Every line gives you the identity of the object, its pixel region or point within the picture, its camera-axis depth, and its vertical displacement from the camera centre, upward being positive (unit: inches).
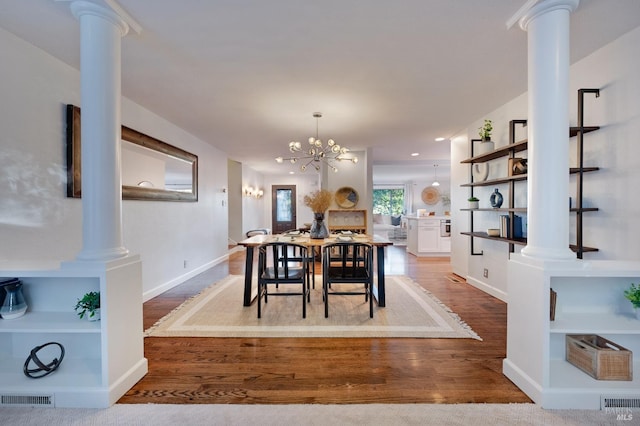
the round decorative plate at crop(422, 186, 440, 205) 462.6 +25.7
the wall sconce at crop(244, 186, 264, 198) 343.6 +25.7
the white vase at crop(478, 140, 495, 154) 132.6 +30.9
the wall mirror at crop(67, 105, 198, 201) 94.3 +21.8
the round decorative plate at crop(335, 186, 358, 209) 234.7 +11.7
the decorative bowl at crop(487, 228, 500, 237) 129.6 -10.1
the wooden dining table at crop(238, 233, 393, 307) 119.3 -16.3
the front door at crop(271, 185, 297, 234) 433.4 +6.5
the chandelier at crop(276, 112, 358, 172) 136.8 +31.5
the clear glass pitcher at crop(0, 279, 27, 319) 66.9 -21.5
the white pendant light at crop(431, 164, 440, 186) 358.8 +54.0
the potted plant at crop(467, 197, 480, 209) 147.6 +3.9
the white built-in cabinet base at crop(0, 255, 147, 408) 63.7 -31.8
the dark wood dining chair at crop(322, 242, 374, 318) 109.8 -25.4
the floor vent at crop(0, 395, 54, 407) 63.7 -42.7
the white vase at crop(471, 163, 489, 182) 149.4 +21.5
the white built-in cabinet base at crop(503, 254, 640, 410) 62.4 -26.6
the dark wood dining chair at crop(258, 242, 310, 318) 111.1 -25.7
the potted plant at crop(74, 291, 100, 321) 66.9 -22.6
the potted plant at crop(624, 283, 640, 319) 64.4 -20.1
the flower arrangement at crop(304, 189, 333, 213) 137.8 +4.7
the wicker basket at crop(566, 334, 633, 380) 64.3 -35.3
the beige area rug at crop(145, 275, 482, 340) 98.7 -42.5
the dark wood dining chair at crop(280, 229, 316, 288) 142.7 -12.7
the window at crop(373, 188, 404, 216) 511.2 +18.0
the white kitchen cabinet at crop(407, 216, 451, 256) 256.4 -26.0
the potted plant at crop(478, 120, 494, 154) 132.7 +35.2
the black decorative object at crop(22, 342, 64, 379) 65.7 -37.3
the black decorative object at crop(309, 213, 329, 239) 134.5 -8.3
